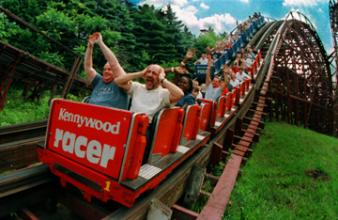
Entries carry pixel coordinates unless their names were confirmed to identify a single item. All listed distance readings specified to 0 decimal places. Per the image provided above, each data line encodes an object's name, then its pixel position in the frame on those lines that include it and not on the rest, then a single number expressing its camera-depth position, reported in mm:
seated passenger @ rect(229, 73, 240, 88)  8865
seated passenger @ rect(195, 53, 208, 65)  10805
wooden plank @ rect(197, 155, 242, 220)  2990
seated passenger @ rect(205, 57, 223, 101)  6668
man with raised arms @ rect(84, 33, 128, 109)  3395
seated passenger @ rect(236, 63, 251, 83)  9438
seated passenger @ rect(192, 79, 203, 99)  5250
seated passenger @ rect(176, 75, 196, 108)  4340
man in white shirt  3193
